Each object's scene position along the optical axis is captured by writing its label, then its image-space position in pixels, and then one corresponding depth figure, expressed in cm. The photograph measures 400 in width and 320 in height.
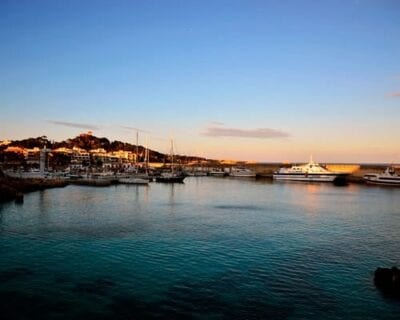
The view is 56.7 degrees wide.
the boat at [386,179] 10450
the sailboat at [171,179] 11212
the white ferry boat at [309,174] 12294
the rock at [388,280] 1944
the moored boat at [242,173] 15188
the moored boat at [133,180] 9952
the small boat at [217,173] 16975
